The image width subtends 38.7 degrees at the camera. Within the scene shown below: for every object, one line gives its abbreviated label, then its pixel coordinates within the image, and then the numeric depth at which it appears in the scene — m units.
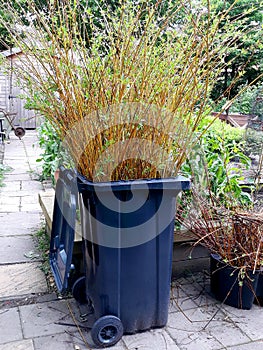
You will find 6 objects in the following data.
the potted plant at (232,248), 1.93
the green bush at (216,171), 2.26
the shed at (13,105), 9.97
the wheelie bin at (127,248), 1.58
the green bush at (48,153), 3.99
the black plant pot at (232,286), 1.93
